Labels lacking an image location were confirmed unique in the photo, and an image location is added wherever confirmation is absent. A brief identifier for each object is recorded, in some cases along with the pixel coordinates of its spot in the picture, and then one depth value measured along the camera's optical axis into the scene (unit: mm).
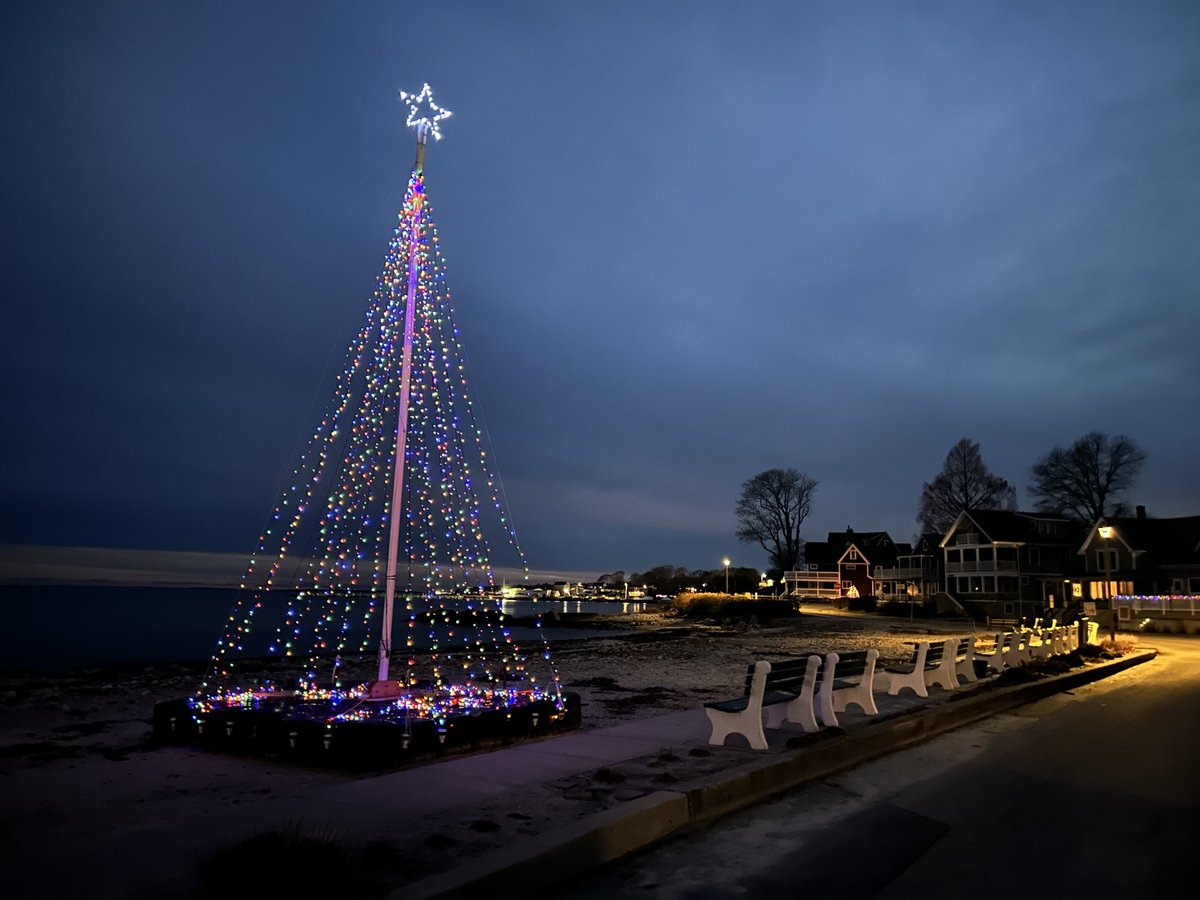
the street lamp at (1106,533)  28192
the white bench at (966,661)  15977
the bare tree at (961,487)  71250
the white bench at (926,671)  13500
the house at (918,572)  73819
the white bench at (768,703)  8719
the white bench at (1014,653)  18875
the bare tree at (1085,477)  69562
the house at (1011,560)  59969
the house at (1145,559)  52281
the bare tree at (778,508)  83750
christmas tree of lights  10172
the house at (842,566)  88562
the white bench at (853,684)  10898
